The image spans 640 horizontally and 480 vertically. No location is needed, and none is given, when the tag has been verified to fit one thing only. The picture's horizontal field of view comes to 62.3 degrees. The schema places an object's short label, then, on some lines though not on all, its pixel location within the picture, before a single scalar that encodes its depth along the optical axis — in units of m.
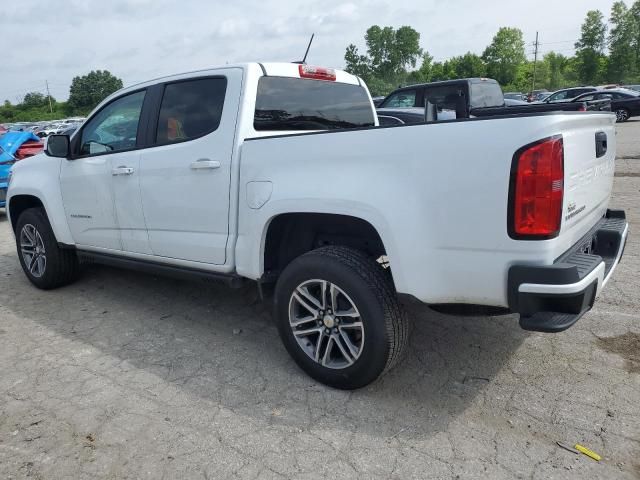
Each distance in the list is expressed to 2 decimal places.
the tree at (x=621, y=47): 60.25
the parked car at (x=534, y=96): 34.50
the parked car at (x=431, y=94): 9.76
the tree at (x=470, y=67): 71.51
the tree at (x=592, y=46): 61.91
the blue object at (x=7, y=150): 9.15
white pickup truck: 2.38
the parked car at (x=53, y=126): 38.91
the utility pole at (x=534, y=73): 72.50
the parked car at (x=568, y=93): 24.60
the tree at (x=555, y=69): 74.88
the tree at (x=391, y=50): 93.31
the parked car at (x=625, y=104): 21.86
